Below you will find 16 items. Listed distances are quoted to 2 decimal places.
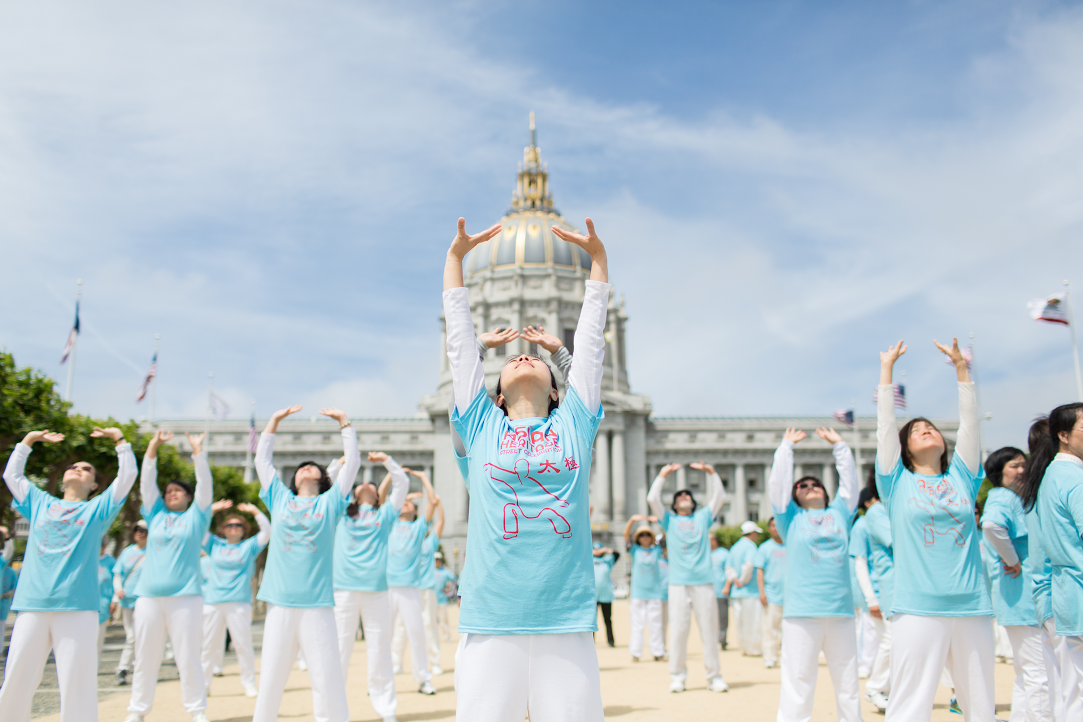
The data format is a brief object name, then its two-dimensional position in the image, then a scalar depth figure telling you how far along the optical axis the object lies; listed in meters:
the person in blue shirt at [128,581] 13.39
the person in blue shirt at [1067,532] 5.11
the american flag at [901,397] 38.89
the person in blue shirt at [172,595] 8.50
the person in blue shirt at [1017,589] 7.12
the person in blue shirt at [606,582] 17.92
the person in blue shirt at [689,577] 11.09
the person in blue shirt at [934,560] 5.65
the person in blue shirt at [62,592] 6.78
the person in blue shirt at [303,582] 7.06
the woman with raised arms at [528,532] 3.81
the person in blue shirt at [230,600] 11.89
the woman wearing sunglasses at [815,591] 7.20
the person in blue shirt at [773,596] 14.03
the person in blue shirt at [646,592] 15.68
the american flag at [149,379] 35.94
